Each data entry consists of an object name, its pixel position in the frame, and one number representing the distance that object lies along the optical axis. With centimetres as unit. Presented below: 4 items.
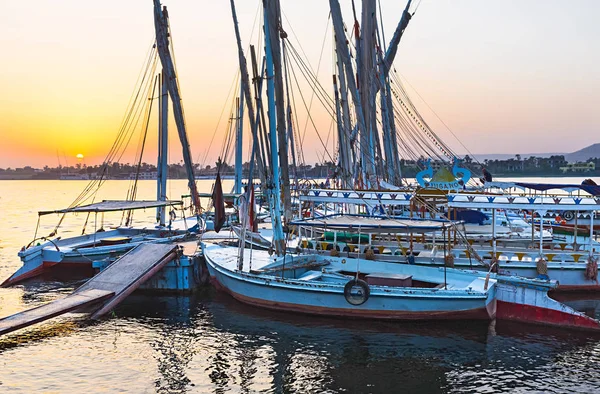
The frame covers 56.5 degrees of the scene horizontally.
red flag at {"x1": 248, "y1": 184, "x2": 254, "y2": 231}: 2744
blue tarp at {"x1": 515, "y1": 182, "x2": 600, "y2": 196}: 3144
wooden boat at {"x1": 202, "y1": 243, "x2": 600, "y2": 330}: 2119
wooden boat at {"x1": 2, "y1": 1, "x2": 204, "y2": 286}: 3191
